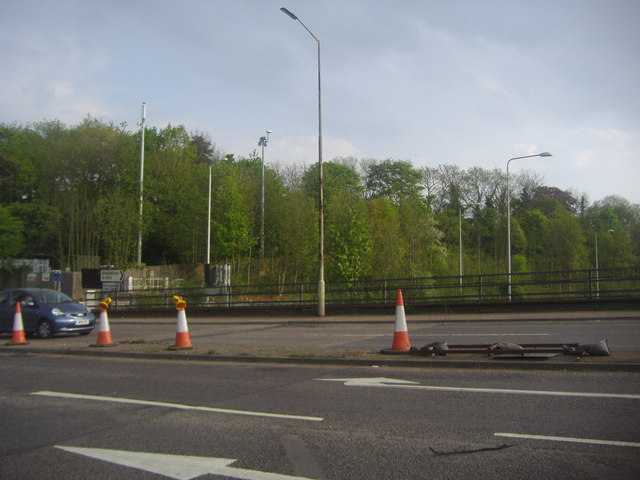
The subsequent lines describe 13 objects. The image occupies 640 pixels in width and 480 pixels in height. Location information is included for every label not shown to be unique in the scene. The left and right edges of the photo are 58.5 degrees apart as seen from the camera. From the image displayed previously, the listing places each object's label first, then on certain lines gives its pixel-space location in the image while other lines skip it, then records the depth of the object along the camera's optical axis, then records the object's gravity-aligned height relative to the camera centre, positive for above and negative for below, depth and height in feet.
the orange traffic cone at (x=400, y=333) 33.22 -4.11
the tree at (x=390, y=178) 222.89 +34.24
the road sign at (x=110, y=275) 106.01 -2.17
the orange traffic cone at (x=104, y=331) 43.83 -5.35
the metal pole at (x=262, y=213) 159.94 +14.08
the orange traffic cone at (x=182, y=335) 40.16 -5.13
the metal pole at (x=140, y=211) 135.33 +12.46
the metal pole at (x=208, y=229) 129.80 +7.76
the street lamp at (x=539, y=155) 99.04 +19.07
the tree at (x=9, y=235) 149.89 +7.59
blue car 56.24 -5.01
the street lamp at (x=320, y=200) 74.98 +8.63
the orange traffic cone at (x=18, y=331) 48.98 -5.85
